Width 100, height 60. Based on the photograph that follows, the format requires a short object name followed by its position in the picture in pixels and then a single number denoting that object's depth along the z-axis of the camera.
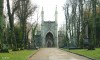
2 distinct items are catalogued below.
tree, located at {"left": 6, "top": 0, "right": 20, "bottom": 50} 27.92
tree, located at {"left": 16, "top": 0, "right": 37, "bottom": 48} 40.50
